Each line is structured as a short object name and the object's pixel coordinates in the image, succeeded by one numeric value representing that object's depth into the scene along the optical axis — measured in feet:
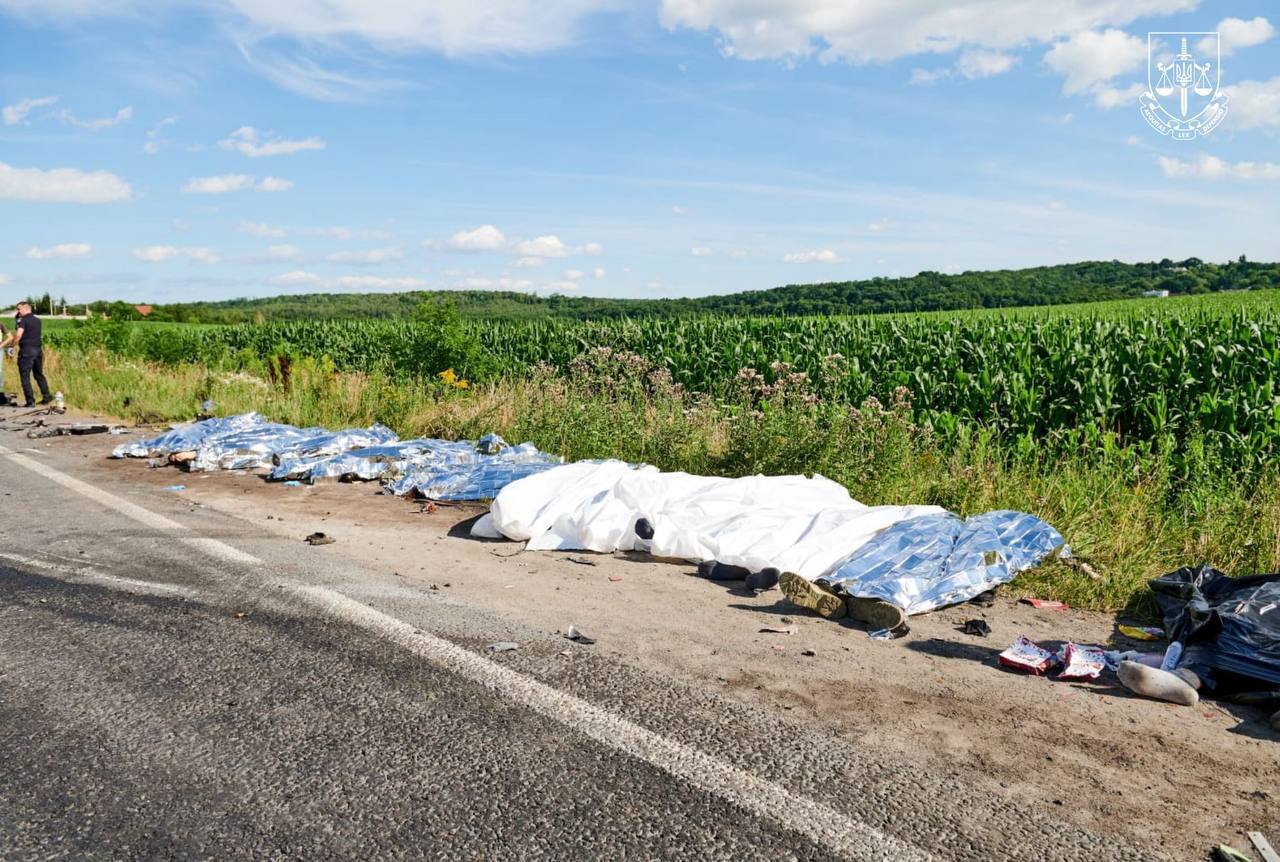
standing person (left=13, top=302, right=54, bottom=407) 59.00
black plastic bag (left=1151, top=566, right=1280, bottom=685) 13.48
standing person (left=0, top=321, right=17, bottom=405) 61.26
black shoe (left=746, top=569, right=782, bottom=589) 18.38
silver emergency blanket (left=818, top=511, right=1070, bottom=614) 17.42
